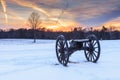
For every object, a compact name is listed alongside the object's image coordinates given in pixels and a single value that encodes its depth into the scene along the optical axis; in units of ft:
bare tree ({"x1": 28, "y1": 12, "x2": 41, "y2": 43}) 120.90
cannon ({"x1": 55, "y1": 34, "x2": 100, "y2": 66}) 19.67
